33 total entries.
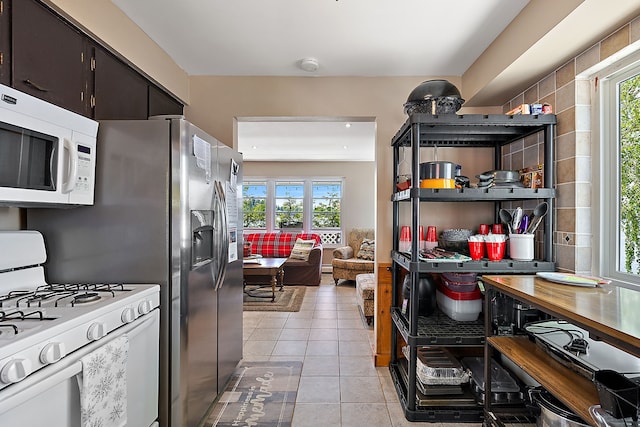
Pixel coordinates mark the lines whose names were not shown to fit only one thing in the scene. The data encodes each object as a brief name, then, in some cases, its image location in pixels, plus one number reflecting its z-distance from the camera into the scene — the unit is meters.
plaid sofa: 6.17
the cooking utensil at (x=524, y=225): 2.11
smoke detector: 2.53
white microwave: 1.23
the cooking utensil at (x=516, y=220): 2.11
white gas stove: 0.93
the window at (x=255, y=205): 7.73
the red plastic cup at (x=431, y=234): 2.56
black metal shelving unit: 2.01
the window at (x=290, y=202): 7.71
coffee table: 4.98
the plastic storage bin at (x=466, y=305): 2.32
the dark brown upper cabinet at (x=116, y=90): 1.87
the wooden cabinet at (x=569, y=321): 0.94
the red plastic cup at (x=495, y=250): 2.09
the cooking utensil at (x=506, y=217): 2.18
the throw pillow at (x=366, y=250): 6.39
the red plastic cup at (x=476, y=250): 2.12
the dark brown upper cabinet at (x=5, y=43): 1.32
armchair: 6.09
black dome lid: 2.12
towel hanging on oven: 1.14
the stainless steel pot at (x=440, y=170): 2.09
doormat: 2.06
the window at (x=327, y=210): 7.66
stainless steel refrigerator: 1.69
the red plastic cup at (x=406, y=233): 2.52
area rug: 4.61
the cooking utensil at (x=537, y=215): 2.02
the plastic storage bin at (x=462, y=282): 2.27
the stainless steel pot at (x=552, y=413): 1.22
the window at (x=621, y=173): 1.64
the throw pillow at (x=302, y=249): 6.32
